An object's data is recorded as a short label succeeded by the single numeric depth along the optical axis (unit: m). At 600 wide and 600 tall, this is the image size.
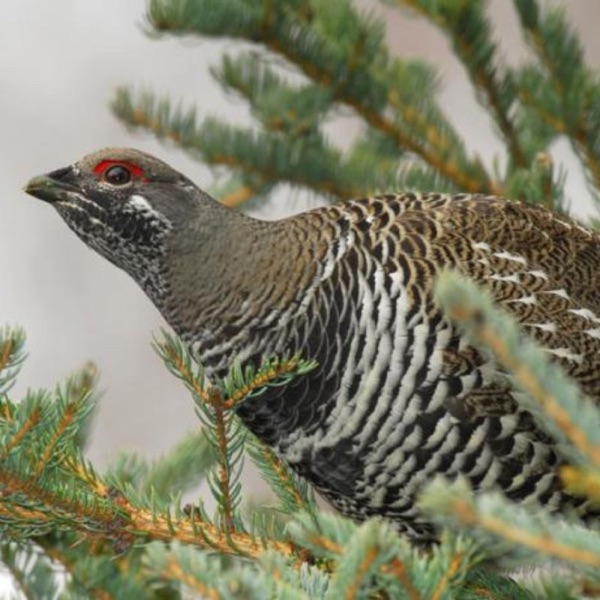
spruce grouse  6.29
